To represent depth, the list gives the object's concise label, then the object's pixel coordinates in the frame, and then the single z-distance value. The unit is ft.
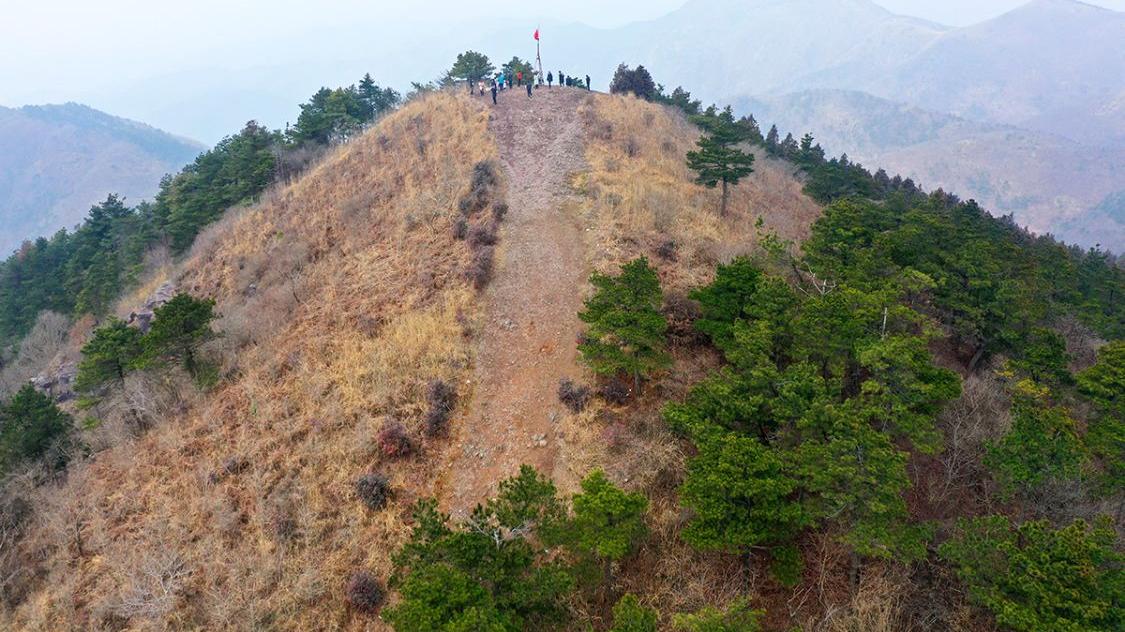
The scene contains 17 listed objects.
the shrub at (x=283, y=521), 51.44
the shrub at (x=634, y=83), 169.78
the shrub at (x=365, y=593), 44.91
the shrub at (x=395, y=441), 55.77
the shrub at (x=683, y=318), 59.62
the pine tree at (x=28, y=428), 66.49
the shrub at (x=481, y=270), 73.36
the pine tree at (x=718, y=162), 86.53
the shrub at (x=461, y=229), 84.14
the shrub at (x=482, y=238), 80.38
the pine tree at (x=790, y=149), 165.77
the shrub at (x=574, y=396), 54.44
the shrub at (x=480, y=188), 90.27
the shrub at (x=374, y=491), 52.06
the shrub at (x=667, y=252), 72.02
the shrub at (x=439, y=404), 57.21
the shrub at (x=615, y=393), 54.13
